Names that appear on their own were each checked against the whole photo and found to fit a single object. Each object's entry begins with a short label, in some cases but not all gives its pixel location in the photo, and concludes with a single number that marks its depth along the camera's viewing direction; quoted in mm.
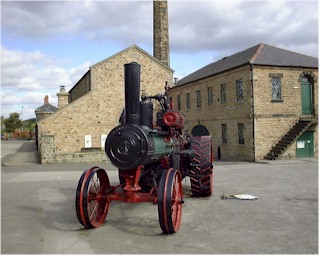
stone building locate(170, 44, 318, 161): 18656
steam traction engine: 5414
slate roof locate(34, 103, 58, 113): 50303
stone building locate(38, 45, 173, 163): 21688
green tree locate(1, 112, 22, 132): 75312
